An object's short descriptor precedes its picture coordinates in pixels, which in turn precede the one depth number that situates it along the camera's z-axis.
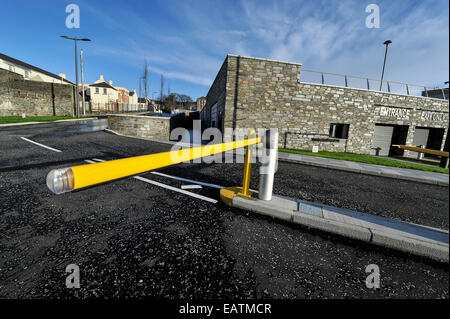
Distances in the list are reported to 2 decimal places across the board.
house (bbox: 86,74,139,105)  52.52
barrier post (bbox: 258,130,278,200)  2.78
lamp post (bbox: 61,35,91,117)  21.80
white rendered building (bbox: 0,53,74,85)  36.35
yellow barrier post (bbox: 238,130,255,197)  3.11
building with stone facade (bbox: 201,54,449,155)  11.15
